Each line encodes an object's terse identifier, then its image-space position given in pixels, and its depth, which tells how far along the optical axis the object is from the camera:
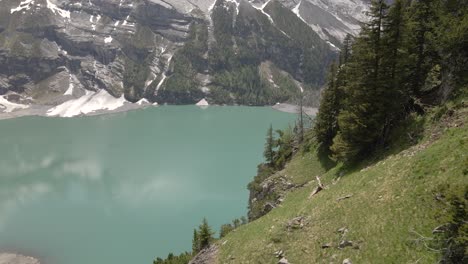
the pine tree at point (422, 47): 34.84
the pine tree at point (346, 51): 55.06
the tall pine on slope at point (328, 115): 50.25
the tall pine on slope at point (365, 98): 32.50
